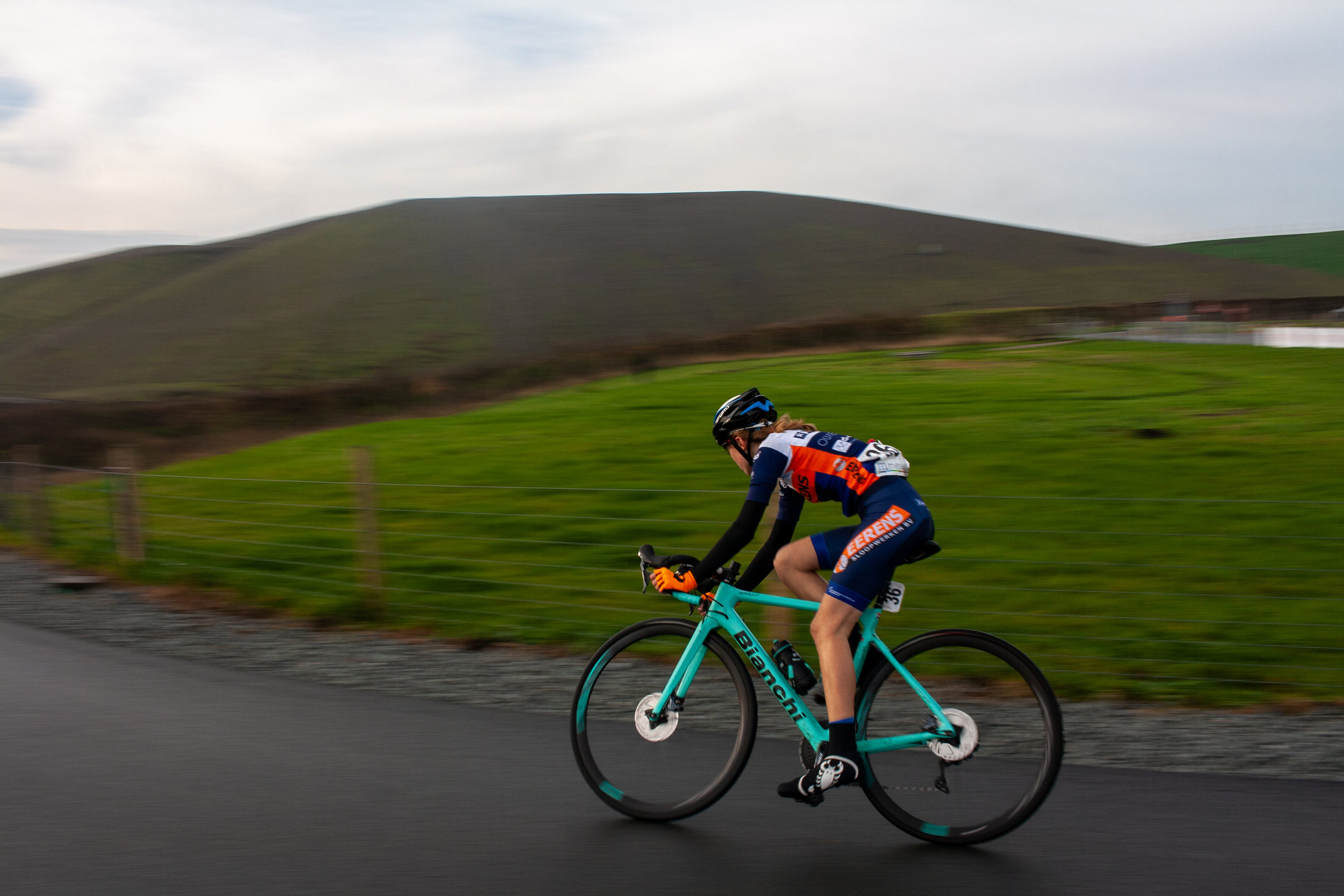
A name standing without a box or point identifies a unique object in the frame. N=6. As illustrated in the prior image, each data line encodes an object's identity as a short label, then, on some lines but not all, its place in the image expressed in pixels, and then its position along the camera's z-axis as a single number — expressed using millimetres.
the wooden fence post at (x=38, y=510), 12625
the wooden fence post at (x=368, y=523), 8453
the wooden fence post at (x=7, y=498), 14255
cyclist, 3928
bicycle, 3908
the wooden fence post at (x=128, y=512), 10703
